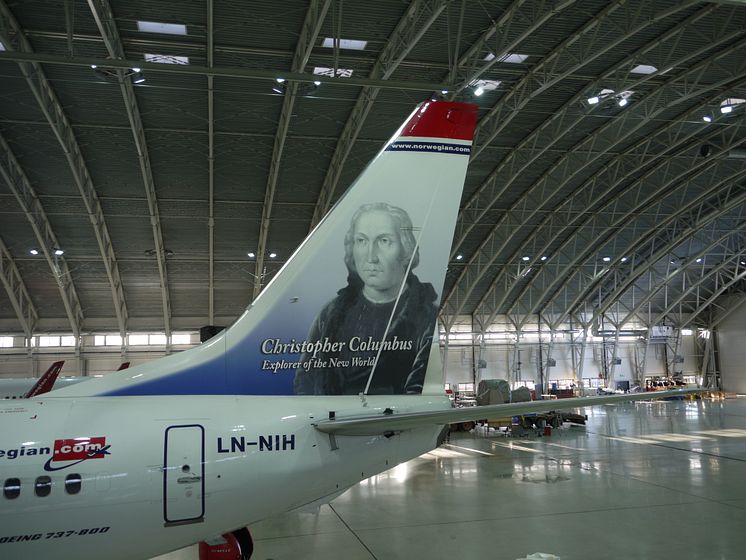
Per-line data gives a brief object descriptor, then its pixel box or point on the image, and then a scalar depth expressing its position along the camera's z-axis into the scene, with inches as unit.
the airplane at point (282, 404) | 218.4
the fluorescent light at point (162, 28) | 880.9
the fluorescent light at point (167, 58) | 932.0
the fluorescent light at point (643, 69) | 1068.5
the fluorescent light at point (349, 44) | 922.7
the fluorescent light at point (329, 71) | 992.2
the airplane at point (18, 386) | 1101.1
